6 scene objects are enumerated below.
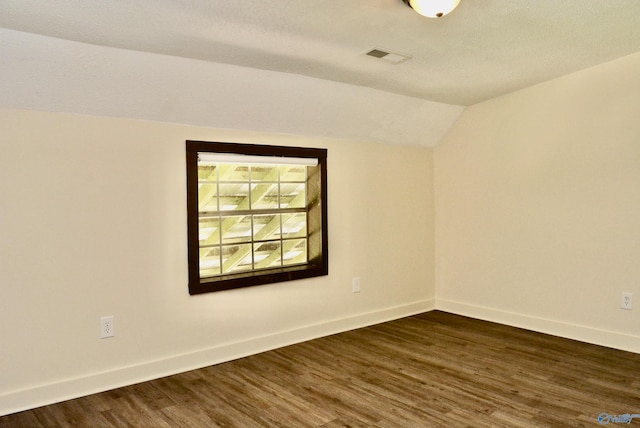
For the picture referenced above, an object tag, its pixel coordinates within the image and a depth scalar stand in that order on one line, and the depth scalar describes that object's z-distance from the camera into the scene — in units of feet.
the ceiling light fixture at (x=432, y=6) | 6.86
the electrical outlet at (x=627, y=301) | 11.02
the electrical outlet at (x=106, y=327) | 9.33
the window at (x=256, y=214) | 10.80
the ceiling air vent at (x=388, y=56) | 9.28
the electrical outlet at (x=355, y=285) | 13.62
